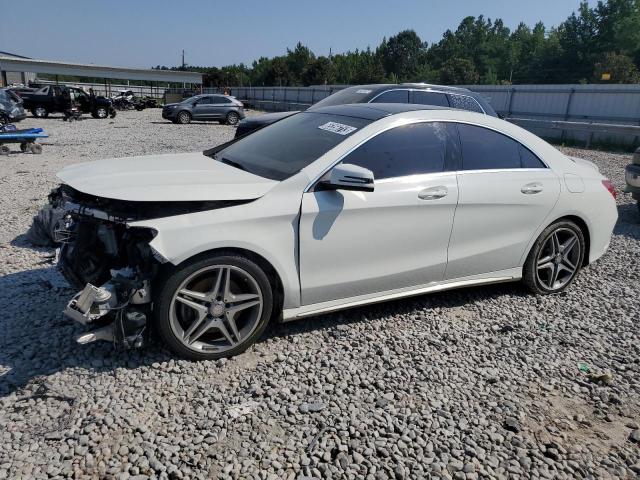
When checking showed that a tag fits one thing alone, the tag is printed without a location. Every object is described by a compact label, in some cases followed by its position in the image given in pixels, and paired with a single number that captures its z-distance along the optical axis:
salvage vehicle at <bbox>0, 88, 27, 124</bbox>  17.50
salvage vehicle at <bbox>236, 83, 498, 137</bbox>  8.88
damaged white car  3.04
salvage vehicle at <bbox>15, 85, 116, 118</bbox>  25.00
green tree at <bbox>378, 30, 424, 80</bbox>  97.25
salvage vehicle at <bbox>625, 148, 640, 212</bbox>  7.14
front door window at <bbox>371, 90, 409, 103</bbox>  8.85
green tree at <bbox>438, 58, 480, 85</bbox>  70.53
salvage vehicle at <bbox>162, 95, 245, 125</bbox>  24.17
